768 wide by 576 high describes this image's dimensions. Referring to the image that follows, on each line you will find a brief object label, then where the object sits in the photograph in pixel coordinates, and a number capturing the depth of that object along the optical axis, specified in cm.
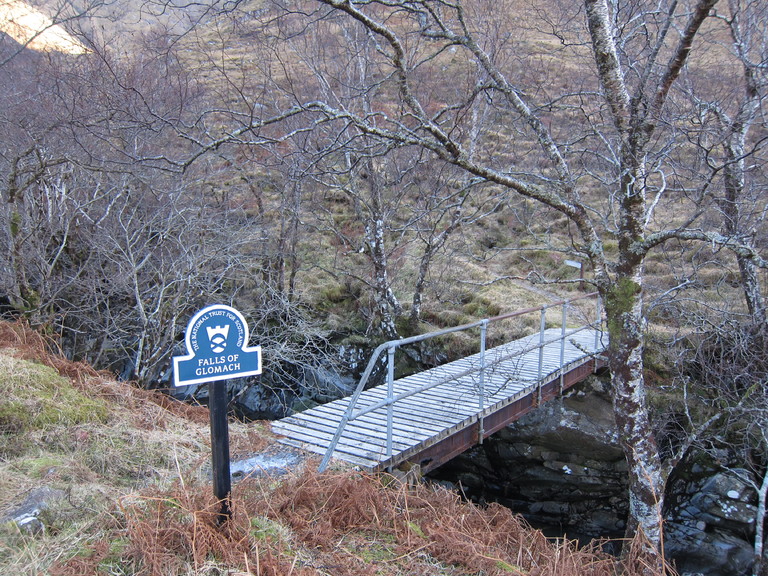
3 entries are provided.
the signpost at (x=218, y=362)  271
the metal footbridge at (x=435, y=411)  550
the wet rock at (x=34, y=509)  332
